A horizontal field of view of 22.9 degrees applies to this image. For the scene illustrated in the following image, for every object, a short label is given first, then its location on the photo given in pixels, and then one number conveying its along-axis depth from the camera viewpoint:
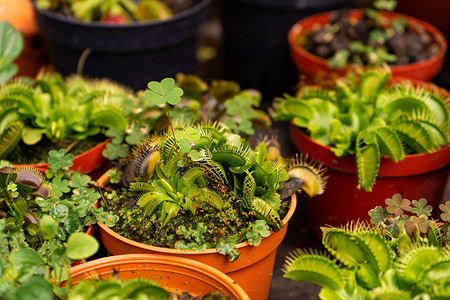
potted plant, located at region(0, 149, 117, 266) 0.54
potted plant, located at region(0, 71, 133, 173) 0.60
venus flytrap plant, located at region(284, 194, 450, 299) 0.46
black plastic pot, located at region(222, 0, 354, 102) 0.77
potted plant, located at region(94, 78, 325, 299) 0.55
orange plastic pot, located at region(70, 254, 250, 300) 0.52
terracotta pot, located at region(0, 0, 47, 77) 0.75
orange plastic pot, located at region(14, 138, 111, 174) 0.60
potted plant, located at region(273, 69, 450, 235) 0.60
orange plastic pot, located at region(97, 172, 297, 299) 0.54
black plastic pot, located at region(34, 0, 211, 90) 0.69
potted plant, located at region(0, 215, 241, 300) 0.43
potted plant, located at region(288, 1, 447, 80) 0.70
